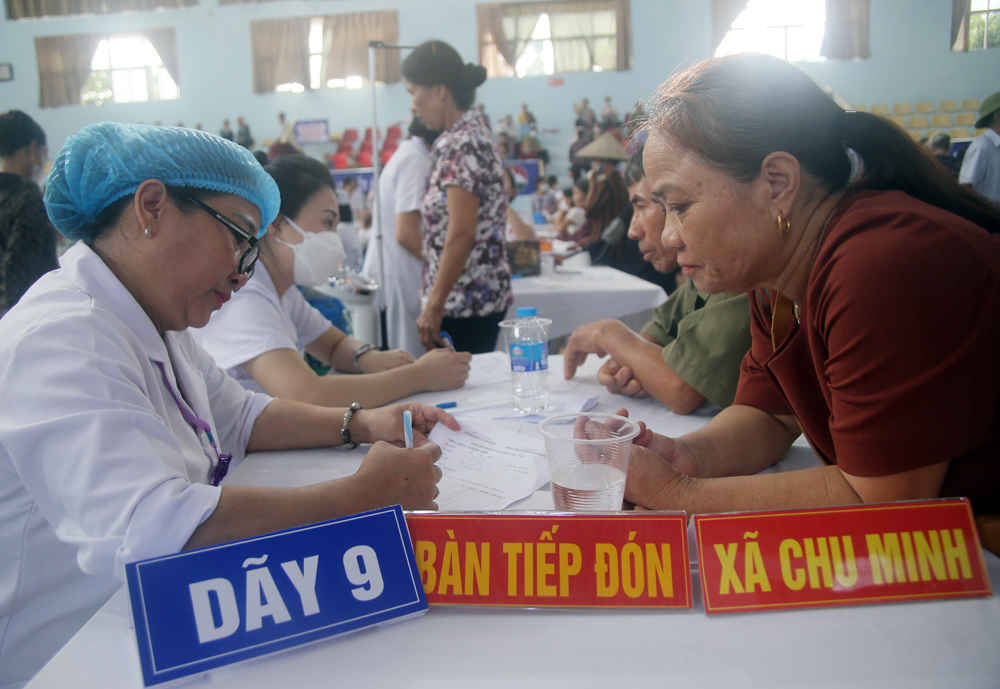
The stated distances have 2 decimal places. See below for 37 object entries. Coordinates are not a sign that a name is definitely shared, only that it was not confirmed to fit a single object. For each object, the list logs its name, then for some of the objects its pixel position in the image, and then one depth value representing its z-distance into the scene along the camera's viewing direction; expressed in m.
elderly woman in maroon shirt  0.73
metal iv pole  3.14
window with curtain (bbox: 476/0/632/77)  11.63
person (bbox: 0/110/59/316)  2.54
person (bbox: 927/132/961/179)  5.06
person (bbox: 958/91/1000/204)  3.14
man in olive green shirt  1.38
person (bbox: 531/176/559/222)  8.79
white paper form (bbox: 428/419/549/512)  1.01
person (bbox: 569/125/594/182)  11.01
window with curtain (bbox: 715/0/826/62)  9.85
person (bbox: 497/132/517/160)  11.56
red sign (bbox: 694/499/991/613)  0.69
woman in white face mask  1.59
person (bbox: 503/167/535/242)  5.03
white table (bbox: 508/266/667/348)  3.08
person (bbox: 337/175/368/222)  9.45
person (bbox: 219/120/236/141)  11.89
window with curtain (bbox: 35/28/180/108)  12.31
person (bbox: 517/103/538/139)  11.84
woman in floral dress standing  2.46
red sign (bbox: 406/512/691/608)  0.70
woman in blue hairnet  0.72
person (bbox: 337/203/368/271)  5.46
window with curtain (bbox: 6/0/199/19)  12.19
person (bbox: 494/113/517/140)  11.72
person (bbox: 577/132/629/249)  4.89
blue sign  0.61
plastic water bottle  1.47
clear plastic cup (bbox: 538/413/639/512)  0.86
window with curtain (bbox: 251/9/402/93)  12.00
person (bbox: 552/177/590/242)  6.18
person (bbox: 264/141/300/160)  3.66
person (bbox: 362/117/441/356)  2.88
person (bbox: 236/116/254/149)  11.52
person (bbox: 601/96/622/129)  10.99
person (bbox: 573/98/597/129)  11.66
